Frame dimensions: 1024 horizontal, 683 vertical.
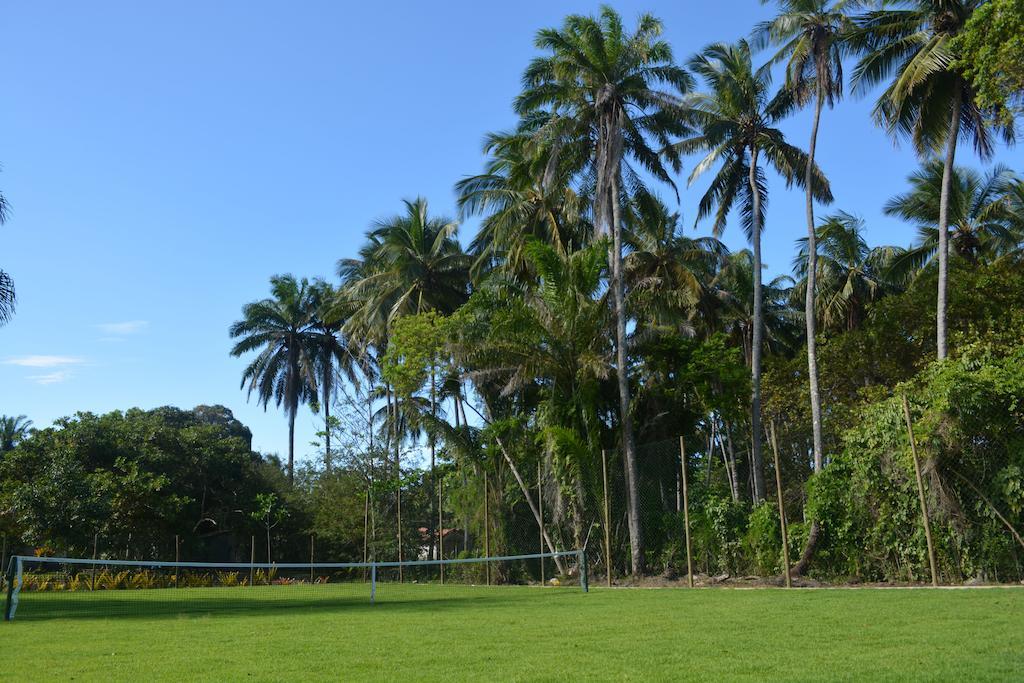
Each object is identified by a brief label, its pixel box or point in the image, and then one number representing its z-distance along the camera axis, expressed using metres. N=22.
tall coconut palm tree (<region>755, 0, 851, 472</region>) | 24.78
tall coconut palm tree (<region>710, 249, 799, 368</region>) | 37.31
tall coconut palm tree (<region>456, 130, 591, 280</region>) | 29.73
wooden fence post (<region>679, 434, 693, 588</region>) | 17.78
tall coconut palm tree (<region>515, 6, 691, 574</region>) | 25.19
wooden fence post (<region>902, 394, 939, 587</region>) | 13.88
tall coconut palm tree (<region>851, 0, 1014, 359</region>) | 21.16
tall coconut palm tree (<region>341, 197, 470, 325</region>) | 36.00
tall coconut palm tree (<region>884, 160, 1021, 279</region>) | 29.31
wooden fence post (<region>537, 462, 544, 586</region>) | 22.80
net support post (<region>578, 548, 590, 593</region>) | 17.62
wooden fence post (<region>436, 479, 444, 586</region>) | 26.10
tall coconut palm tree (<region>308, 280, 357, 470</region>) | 51.66
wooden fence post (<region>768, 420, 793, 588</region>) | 15.77
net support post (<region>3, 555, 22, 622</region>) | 13.11
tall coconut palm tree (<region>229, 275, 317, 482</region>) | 51.38
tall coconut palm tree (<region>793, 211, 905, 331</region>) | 36.34
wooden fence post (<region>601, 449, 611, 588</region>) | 20.19
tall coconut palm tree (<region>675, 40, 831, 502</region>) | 27.91
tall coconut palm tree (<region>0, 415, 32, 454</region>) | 64.69
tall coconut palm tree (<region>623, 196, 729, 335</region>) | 26.98
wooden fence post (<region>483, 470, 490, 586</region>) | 23.86
